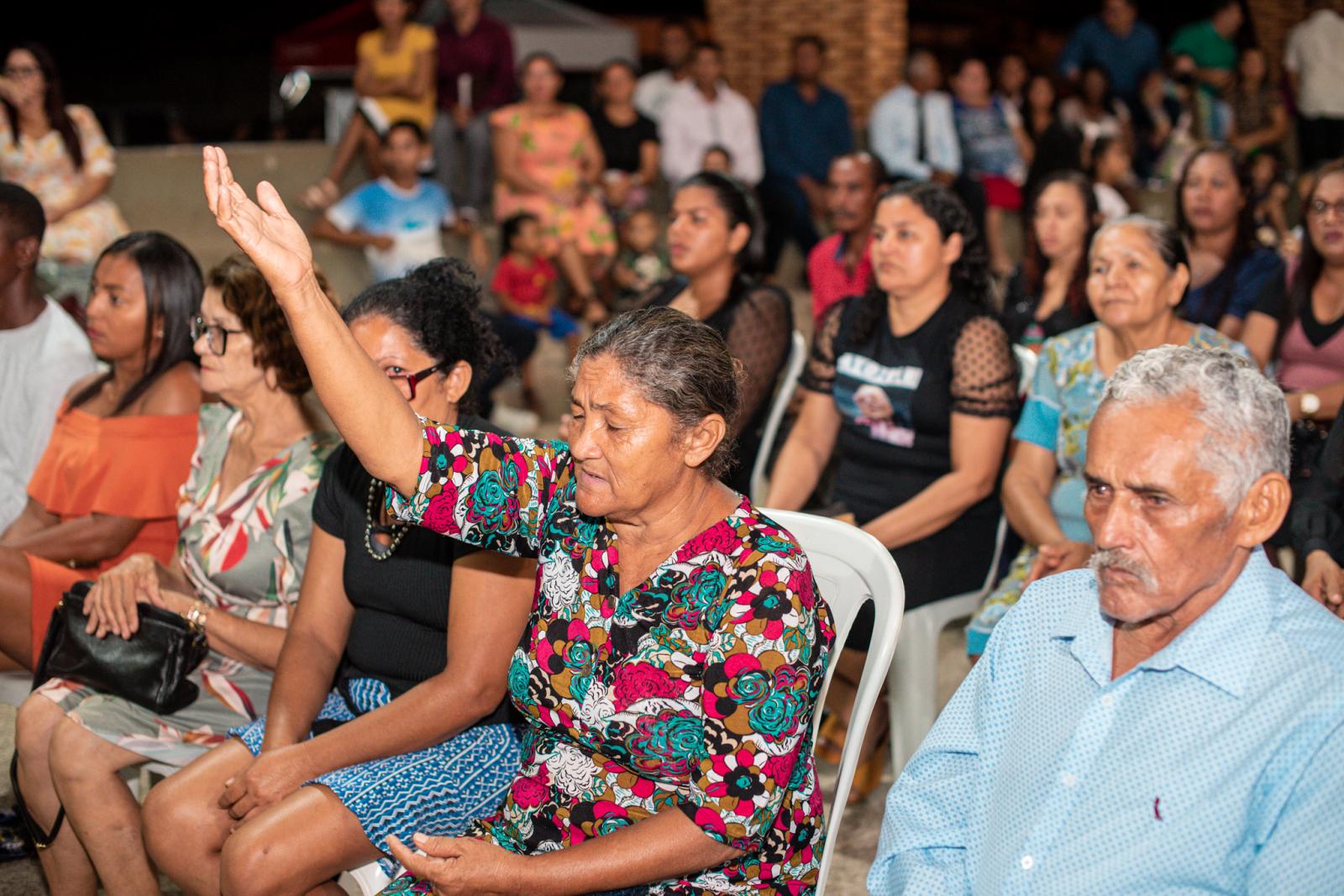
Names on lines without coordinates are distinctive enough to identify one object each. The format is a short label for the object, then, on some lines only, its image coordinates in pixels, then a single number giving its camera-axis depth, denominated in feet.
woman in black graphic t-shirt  10.20
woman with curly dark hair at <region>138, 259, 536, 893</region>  6.77
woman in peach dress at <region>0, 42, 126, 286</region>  18.56
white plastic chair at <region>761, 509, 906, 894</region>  6.64
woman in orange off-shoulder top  10.04
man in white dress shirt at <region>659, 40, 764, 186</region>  25.67
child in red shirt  21.68
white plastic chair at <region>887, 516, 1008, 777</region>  10.00
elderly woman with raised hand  5.72
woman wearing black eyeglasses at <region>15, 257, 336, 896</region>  7.96
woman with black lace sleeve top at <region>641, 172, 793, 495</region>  11.70
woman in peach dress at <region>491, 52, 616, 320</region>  22.66
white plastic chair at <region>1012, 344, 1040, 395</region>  11.24
